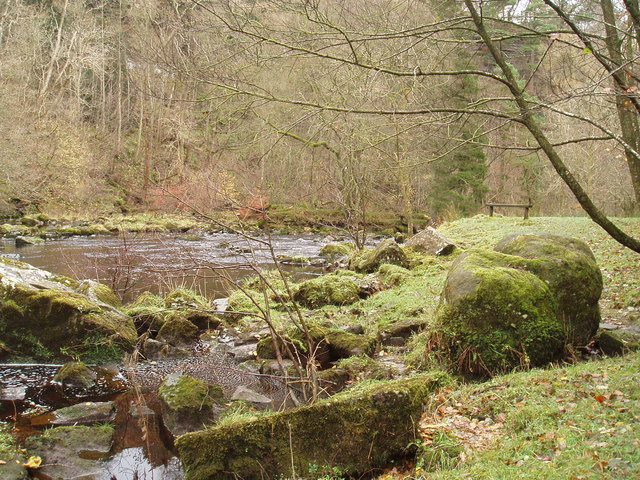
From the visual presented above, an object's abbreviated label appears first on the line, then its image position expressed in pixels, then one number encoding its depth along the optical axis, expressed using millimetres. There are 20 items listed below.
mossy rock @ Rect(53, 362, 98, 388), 7109
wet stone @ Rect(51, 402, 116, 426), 5926
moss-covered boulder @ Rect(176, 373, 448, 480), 4000
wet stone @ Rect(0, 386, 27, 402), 6532
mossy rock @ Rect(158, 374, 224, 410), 5898
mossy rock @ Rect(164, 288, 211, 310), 10570
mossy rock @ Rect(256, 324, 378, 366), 7613
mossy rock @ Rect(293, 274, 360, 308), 11211
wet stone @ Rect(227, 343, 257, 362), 8156
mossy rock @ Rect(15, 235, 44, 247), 19867
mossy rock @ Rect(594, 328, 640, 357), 5809
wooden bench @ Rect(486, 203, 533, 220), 20750
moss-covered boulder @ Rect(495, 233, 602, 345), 6191
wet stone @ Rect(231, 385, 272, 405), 6488
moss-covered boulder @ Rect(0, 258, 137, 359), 7945
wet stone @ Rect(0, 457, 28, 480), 4497
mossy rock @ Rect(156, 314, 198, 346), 9091
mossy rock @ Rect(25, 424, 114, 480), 4898
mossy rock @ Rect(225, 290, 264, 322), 10641
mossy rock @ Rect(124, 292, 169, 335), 9376
